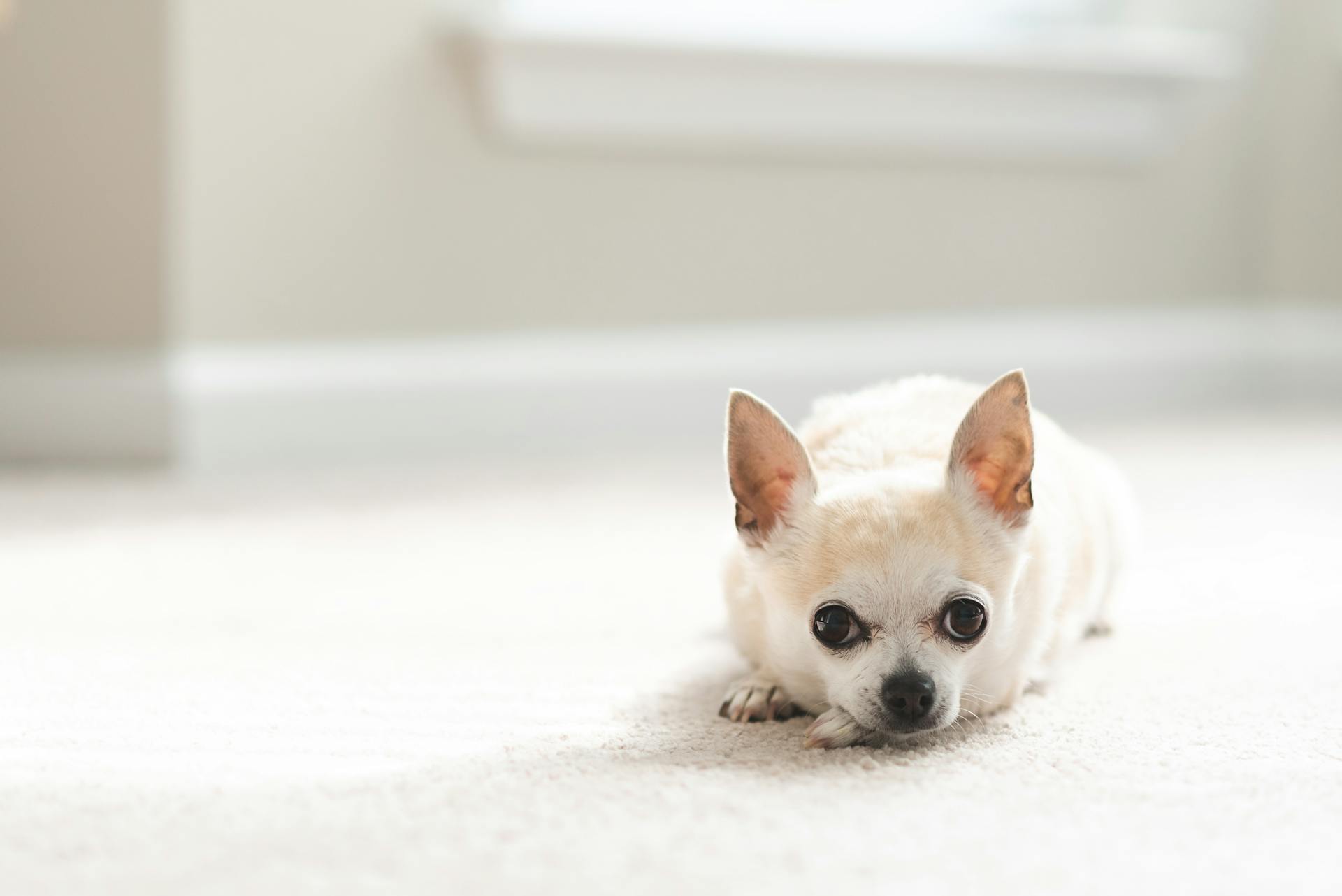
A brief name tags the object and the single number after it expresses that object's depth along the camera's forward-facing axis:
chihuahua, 1.01
